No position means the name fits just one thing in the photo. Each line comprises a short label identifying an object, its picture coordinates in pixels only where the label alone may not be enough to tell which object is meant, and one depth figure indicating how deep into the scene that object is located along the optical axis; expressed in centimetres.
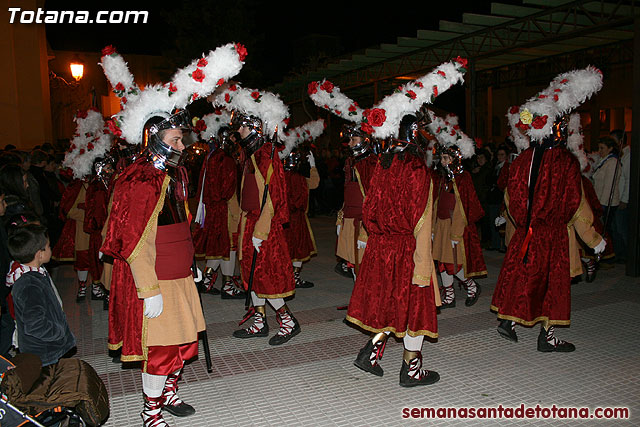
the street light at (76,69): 1346
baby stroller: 286
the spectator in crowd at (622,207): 823
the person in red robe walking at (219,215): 679
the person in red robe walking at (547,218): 461
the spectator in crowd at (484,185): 988
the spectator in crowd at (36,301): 347
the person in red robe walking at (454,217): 618
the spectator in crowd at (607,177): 812
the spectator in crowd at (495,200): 930
